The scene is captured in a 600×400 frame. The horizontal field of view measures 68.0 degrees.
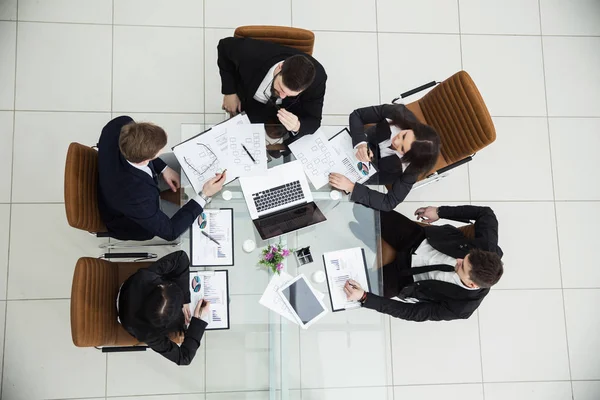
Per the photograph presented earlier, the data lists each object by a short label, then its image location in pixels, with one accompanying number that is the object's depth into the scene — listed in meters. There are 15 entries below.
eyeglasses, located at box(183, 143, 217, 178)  2.50
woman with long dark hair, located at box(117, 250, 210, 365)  2.09
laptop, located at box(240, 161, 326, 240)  2.49
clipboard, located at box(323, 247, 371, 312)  2.51
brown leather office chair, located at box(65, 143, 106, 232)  2.17
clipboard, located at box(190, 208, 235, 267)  2.43
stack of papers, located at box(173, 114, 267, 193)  2.50
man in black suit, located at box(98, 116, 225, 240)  2.12
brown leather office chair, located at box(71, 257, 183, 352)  2.10
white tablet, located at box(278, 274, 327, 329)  2.47
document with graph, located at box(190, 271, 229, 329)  2.43
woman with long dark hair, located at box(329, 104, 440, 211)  2.57
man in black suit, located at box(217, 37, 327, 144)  2.55
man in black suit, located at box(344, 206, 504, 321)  2.34
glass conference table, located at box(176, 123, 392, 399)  2.47
